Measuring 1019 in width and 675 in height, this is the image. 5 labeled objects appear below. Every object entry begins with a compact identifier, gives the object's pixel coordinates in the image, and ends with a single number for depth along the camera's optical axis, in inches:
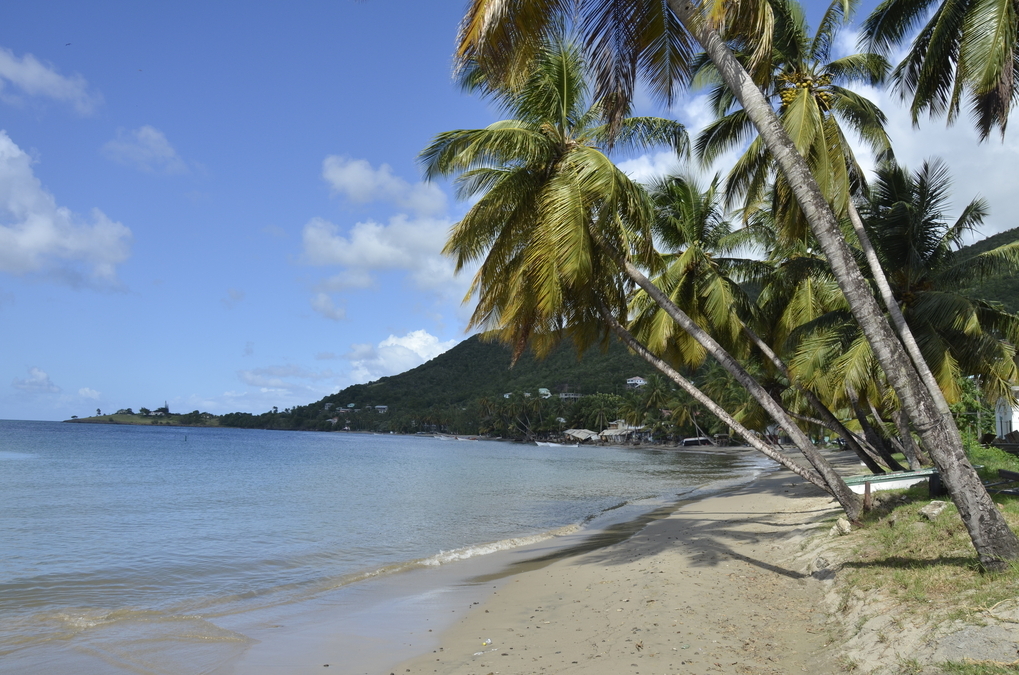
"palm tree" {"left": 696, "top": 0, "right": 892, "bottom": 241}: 351.3
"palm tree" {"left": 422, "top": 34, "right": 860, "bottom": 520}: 353.1
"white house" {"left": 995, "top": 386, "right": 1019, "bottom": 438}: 888.4
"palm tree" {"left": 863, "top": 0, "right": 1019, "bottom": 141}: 264.5
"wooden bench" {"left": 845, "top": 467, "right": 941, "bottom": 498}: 390.0
